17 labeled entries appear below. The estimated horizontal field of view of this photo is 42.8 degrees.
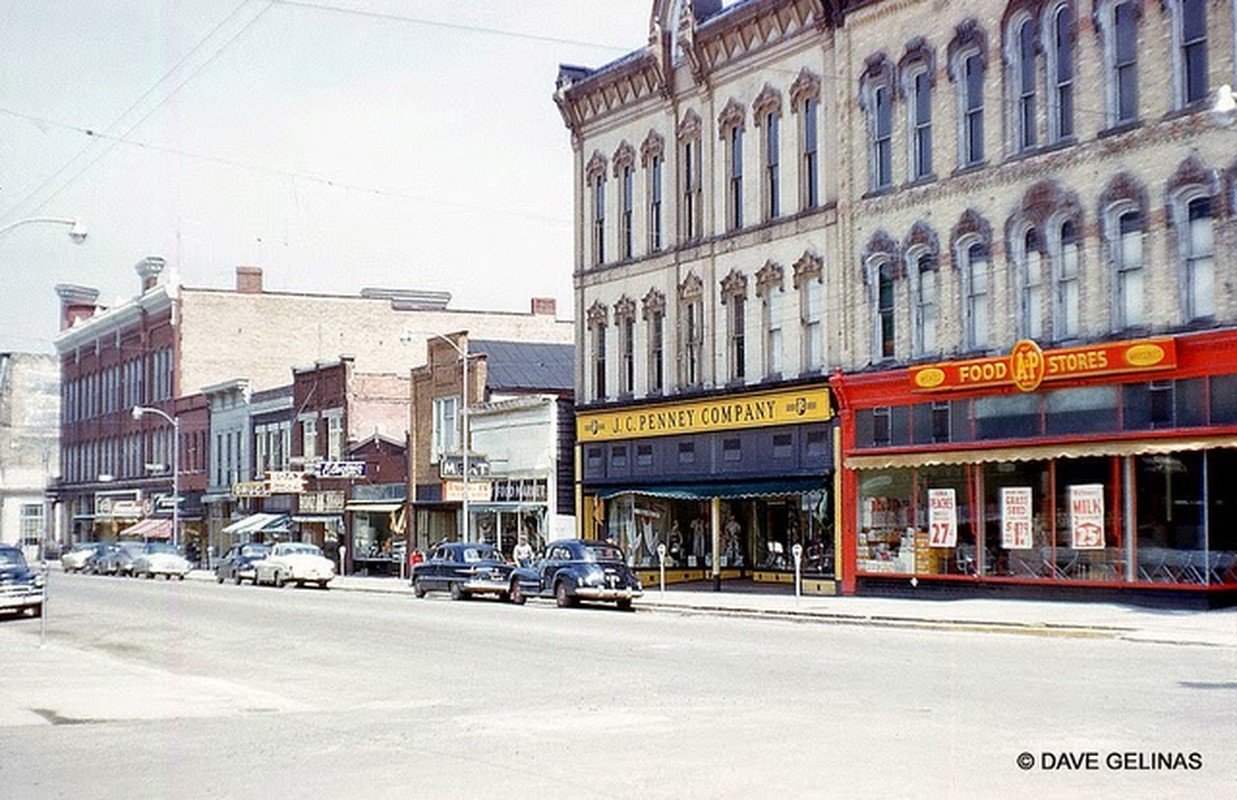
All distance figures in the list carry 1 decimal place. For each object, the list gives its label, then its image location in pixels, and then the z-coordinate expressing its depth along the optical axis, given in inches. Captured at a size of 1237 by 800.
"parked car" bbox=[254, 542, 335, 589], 2094.0
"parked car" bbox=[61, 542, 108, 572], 2914.9
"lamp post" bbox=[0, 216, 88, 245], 1151.6
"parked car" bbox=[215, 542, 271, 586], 2245.3
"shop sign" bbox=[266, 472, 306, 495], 2645.2
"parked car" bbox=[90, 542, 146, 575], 2679.6
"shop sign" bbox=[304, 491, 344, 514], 2669.8
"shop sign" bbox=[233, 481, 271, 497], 2689.5
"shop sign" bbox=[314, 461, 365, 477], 2498.8
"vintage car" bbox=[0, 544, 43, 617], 1360.7
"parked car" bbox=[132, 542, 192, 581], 2556.6
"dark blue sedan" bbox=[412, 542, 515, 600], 1630.2
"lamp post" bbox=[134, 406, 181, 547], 3010.3
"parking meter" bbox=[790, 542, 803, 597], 1457.9
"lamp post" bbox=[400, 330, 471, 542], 1993.1
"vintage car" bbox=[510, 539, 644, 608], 1434.5
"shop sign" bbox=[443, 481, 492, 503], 2111.2
